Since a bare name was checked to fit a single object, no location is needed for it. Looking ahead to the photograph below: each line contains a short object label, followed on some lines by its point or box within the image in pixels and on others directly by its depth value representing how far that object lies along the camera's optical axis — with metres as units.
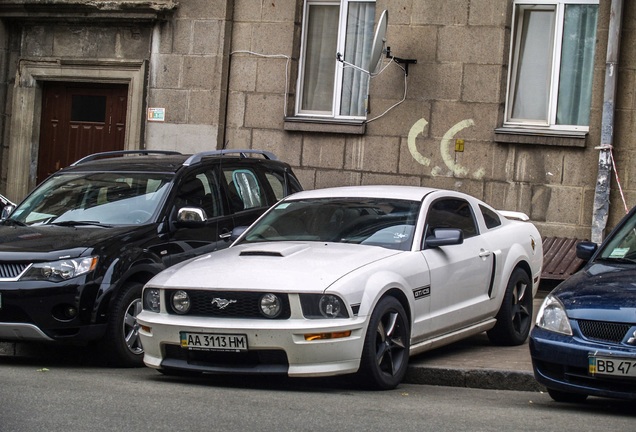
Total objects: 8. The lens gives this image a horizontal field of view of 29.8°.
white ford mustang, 8.41
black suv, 9.70
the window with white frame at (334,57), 16.84
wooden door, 18.22
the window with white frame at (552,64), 15.67
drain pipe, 14.91
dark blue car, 7.68
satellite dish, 15.34
